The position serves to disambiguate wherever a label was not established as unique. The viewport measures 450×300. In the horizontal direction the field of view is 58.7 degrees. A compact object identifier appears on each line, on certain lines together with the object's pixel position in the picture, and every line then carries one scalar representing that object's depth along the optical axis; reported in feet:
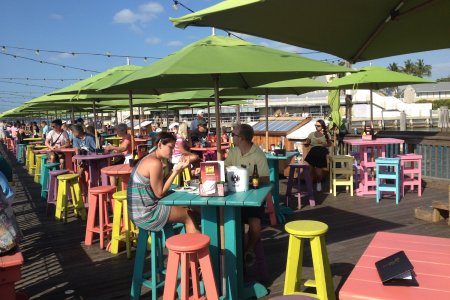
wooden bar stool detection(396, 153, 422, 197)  22.75
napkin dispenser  10.95
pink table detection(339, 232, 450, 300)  5.75
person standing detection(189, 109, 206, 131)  40.78
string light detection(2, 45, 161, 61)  52.05
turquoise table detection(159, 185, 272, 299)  10.07
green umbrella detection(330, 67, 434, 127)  25.09
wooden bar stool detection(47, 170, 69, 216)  22.68
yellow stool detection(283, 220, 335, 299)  9.53
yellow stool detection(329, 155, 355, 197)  23.16
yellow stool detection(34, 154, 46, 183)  34.91
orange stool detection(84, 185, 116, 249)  15.90
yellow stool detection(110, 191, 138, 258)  14.56
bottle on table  11.25
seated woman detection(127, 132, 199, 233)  10.94
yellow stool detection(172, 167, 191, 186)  25.33
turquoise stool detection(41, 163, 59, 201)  26.40
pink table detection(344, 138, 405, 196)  23.34
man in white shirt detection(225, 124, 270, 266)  12.11
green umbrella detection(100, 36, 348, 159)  9.39
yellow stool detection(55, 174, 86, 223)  19.99
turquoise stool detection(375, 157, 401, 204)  21.17
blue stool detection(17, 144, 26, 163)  53.47
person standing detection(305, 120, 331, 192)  24.44
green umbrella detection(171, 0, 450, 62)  7.23
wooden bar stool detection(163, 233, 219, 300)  9.00
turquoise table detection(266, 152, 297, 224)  18.67
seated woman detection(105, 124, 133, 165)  24.48
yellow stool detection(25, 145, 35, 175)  40.78
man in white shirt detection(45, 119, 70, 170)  29.55
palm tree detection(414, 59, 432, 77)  278.73
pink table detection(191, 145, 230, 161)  28.14
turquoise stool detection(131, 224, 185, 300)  10.76
